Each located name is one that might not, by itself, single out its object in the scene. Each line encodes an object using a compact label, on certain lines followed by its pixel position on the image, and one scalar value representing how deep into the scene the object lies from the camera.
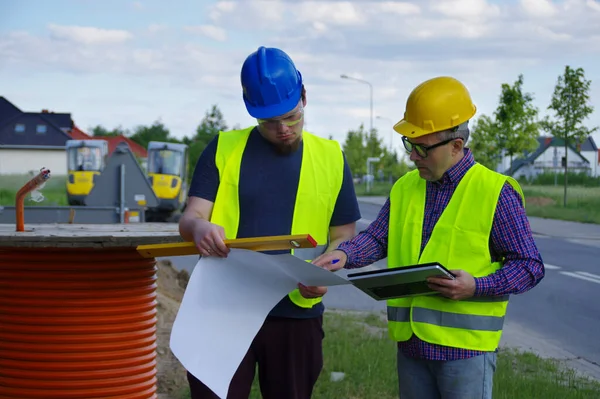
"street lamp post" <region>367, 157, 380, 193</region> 67.19
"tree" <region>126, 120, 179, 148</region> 106.34
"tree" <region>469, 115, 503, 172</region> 38.06
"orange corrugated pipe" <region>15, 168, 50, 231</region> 4.78
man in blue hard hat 3.68
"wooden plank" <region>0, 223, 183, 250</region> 4.11
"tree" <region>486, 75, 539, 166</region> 36.47
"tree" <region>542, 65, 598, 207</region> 32.97
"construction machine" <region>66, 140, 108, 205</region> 30.78
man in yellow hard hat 3.38
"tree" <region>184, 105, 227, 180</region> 74.00
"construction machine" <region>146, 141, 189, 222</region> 30.35
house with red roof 79.12
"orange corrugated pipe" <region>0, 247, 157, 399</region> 4.43
